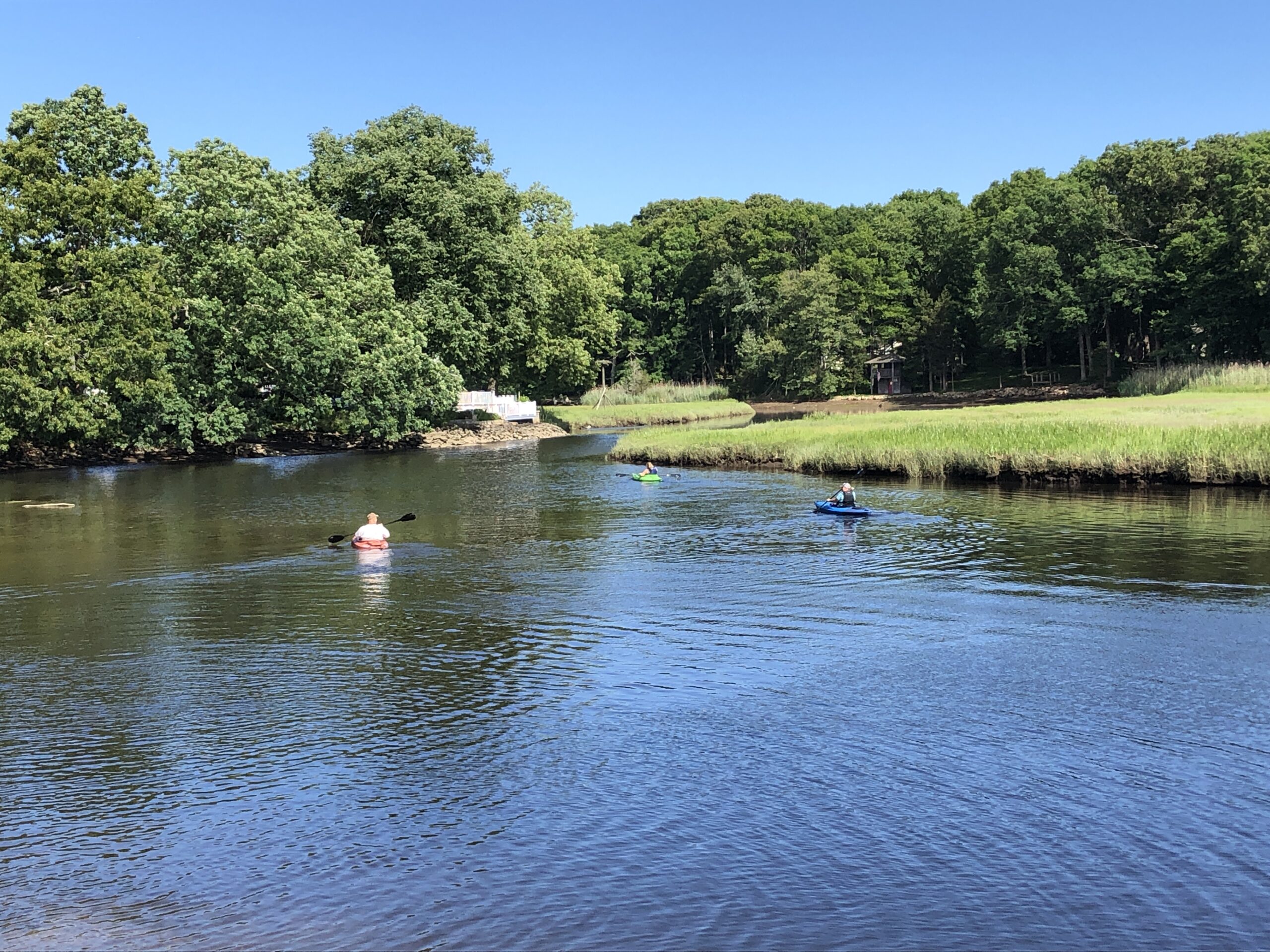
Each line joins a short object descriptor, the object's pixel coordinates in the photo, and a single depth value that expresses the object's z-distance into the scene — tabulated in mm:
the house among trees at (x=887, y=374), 122250
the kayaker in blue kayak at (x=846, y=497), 33781
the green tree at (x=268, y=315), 63719
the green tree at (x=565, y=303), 92688
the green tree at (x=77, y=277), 54875
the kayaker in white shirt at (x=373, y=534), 29000
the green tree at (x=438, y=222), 77375
